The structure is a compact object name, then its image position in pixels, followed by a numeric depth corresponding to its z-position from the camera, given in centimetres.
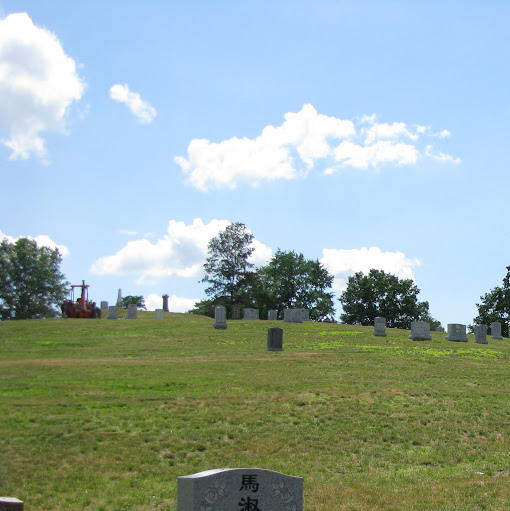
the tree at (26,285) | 7919
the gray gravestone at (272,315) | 5094
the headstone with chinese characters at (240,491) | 675
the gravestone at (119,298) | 6536
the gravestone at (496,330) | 4309
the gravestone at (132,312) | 4641
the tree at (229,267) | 8088
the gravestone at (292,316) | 4381
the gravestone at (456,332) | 3494
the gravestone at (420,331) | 3388
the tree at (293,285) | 8144
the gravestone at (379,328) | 3572
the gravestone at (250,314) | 5009
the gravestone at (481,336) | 3612
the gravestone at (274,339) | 2794
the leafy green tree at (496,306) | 7181
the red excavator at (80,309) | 4831
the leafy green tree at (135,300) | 11628
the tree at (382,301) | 8088
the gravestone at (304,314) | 4424
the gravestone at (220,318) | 3694
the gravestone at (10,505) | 719
